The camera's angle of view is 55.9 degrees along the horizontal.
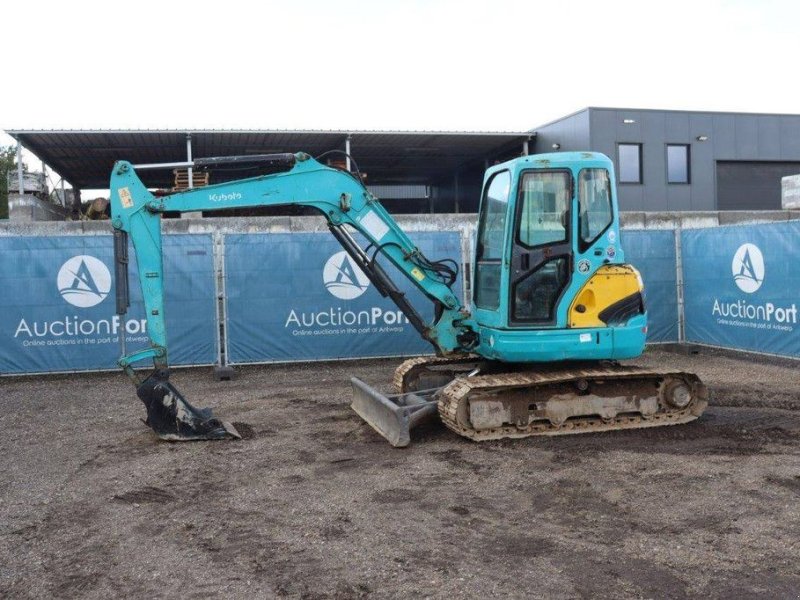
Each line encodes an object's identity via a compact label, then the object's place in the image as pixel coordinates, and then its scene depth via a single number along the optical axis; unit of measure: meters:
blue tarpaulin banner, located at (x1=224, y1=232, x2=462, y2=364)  12.31
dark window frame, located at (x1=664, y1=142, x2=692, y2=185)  24.99
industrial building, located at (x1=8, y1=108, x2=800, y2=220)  23.27
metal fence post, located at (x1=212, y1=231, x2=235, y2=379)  12.14
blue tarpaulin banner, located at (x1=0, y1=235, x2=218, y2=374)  11.74
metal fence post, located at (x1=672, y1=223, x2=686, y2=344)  13.68
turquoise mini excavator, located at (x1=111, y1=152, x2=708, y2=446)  7.38
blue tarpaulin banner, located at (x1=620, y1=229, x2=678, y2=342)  13.60
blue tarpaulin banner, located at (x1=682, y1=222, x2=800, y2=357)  11.20
